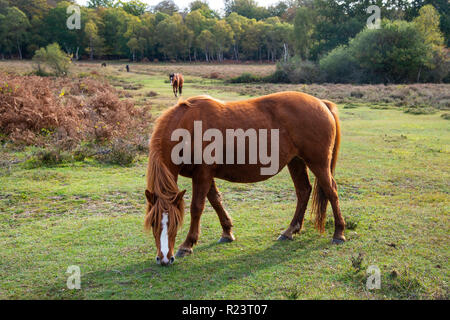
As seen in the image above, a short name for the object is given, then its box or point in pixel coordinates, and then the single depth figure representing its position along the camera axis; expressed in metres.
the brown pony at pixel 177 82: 23.73
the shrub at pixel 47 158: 8.90
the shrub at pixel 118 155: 9.44
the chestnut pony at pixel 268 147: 4.43
